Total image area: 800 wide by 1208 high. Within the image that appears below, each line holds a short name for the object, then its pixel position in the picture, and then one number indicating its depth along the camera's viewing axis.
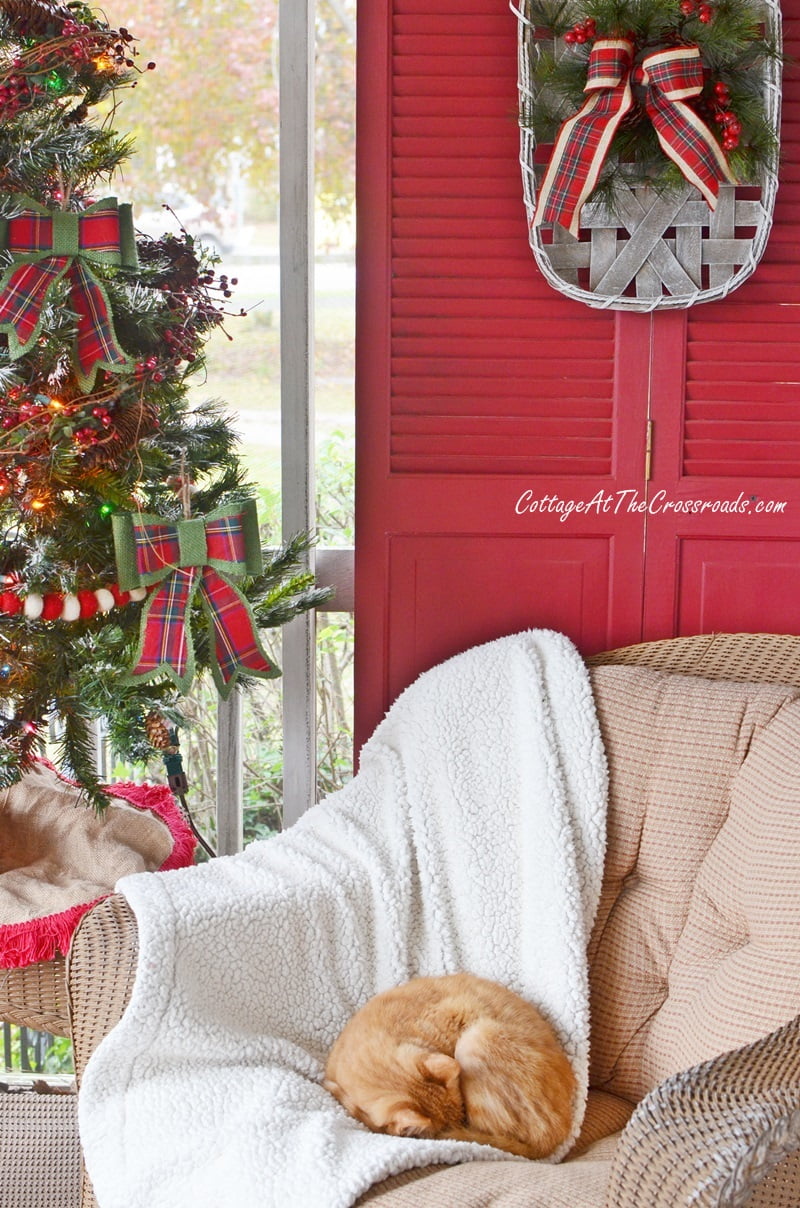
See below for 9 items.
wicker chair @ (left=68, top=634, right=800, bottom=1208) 3.21
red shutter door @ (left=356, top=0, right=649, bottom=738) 3.98
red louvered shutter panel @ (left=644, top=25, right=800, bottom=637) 3.99
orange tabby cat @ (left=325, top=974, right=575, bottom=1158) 3.52
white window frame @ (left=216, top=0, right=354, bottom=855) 4.10
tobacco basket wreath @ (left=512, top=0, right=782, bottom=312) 3.84
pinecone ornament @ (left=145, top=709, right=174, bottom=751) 3.73
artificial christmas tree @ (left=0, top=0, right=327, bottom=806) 3.65
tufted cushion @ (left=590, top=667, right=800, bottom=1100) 3.61
